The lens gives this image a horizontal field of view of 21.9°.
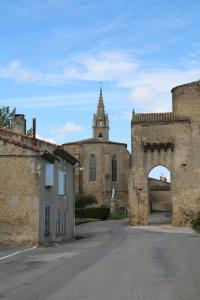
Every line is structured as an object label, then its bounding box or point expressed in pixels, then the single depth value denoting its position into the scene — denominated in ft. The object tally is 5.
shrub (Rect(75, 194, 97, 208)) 251.19
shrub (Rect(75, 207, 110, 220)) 214.69
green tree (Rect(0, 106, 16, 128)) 179.14
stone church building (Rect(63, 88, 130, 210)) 267.18
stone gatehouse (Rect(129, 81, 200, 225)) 151.02
